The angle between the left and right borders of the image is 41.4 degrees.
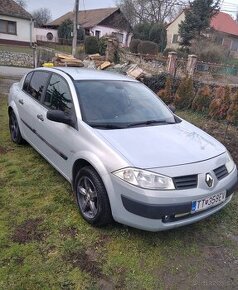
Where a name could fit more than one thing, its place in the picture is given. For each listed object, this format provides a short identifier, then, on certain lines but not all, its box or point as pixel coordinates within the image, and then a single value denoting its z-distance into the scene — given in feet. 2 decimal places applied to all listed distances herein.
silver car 9.75
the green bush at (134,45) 97.14
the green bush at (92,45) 84.02
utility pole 73.84
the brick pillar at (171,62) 44.67
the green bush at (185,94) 30.37
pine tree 99.09
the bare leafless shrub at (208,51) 82.94
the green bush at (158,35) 123.85
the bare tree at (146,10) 152.46
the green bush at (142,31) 126.53
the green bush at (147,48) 91.45
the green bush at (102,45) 79.77
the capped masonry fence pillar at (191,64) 43.75
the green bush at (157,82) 36.24
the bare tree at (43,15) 230.48
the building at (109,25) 147.23
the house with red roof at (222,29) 154.57
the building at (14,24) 111.86
